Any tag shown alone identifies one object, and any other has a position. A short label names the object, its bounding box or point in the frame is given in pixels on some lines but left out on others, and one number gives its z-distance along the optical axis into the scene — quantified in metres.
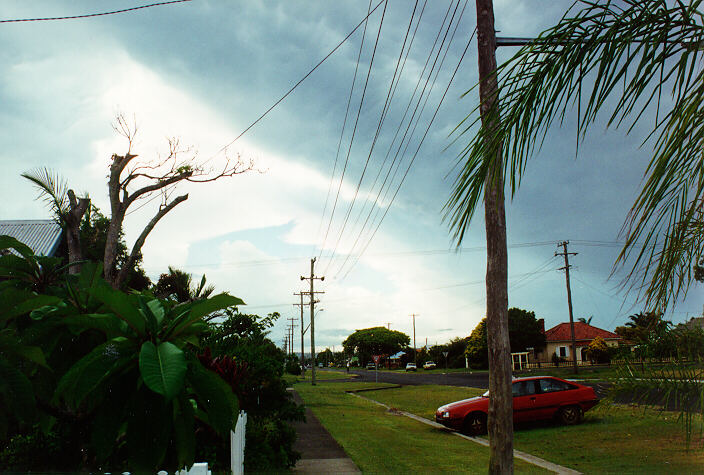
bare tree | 12.37
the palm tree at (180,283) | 20.39
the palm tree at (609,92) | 2.10
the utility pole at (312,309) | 43.94
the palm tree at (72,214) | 8.49
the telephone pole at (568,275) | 37.81
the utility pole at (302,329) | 54.05
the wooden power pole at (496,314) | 6.26
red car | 14.34
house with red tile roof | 63.44
